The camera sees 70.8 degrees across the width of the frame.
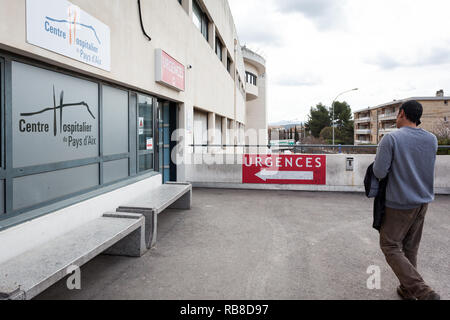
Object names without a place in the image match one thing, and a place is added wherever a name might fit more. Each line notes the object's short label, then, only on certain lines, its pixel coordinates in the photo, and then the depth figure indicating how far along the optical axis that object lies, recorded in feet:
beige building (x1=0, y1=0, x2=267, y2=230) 11.14
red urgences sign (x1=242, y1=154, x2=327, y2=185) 31.27
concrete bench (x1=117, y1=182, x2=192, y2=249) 16.01
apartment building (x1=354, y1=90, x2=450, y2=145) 198.29
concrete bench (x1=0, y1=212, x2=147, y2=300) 8.45
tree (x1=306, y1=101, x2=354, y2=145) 275.18
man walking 10.45
